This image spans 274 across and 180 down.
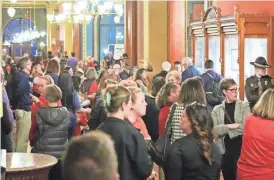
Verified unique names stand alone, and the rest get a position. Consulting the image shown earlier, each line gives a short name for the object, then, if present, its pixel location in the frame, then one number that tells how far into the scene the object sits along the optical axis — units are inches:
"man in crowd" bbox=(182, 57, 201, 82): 459.2
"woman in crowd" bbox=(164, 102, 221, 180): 176.1
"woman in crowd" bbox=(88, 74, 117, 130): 264.7
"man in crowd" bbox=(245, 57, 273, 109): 292.4
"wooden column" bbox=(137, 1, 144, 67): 655.1
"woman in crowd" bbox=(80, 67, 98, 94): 426.6
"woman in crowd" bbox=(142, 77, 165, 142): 290.0
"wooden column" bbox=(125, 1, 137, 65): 738.2
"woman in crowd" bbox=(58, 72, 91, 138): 327.6
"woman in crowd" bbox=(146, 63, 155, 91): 498.9
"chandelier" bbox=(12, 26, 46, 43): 1471.5
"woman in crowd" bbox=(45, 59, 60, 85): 389.1
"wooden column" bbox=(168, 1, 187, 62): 629.6
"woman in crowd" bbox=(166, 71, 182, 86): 317.8
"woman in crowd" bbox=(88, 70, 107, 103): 387.1
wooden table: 195.0
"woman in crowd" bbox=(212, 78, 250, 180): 247.9
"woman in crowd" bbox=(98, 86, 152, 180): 175.5
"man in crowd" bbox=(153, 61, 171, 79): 454.9
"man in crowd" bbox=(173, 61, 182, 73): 504.7
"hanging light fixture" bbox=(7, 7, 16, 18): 1157.1
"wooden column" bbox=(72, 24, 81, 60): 1197.7
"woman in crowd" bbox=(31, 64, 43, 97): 384.7
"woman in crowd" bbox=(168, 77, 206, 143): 227.3
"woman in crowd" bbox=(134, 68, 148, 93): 367.2
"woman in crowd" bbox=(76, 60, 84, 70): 615.3
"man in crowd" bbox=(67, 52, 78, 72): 699.2
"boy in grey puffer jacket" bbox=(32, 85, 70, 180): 248.4
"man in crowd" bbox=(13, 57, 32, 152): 301.4
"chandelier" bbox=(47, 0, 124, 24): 823.7
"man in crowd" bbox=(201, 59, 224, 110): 342.0
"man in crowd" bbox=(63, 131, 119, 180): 94.6
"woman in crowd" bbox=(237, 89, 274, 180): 196.2
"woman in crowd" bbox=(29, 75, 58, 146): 256.1
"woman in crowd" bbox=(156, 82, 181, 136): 256.7
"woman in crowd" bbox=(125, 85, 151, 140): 193.5
